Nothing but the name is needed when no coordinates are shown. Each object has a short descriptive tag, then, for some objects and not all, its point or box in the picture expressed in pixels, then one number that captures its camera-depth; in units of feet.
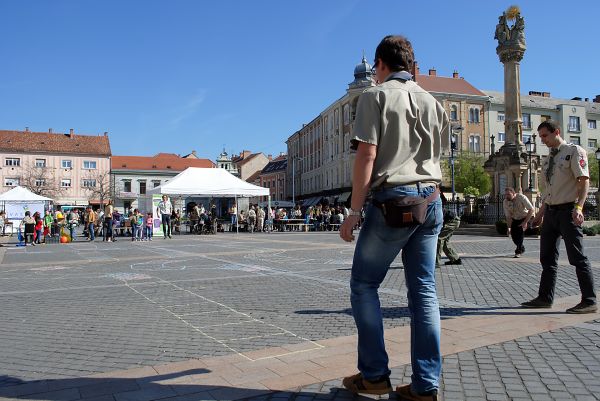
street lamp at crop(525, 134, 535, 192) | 90.56
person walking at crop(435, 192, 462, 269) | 33.12
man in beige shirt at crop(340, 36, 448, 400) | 9.35
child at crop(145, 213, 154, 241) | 80.18
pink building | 250.16
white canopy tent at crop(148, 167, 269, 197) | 84.75
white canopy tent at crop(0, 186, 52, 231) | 96.02
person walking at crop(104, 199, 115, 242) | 76.38
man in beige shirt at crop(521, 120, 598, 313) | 17.52
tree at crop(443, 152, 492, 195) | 189.67
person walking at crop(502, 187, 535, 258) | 38.88
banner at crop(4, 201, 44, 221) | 100.06
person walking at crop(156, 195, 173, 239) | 83.71
